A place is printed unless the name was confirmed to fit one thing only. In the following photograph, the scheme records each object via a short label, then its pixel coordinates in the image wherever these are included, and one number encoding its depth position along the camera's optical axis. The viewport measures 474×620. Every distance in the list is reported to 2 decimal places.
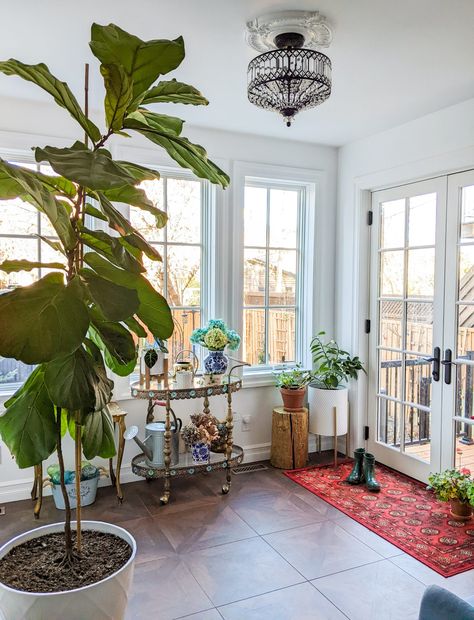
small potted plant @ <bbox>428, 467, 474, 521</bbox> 3.04
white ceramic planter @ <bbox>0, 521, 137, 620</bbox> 1.21
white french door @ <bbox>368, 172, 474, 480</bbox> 3.40
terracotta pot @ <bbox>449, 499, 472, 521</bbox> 3.04
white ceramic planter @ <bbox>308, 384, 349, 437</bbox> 4.01
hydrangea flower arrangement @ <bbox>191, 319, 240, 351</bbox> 3.57
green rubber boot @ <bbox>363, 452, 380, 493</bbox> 3.55
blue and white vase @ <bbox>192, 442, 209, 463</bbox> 3.48
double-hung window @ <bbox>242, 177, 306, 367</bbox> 4.22
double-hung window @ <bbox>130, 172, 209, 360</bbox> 3.90
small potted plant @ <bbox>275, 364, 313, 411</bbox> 4.01
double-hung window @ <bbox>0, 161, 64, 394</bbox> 3.47
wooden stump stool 3.98
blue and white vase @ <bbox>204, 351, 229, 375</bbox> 3.63
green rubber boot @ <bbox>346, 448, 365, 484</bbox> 3.65
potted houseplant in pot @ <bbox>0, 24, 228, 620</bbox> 1.02
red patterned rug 2.68
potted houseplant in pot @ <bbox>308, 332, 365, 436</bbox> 4.02
